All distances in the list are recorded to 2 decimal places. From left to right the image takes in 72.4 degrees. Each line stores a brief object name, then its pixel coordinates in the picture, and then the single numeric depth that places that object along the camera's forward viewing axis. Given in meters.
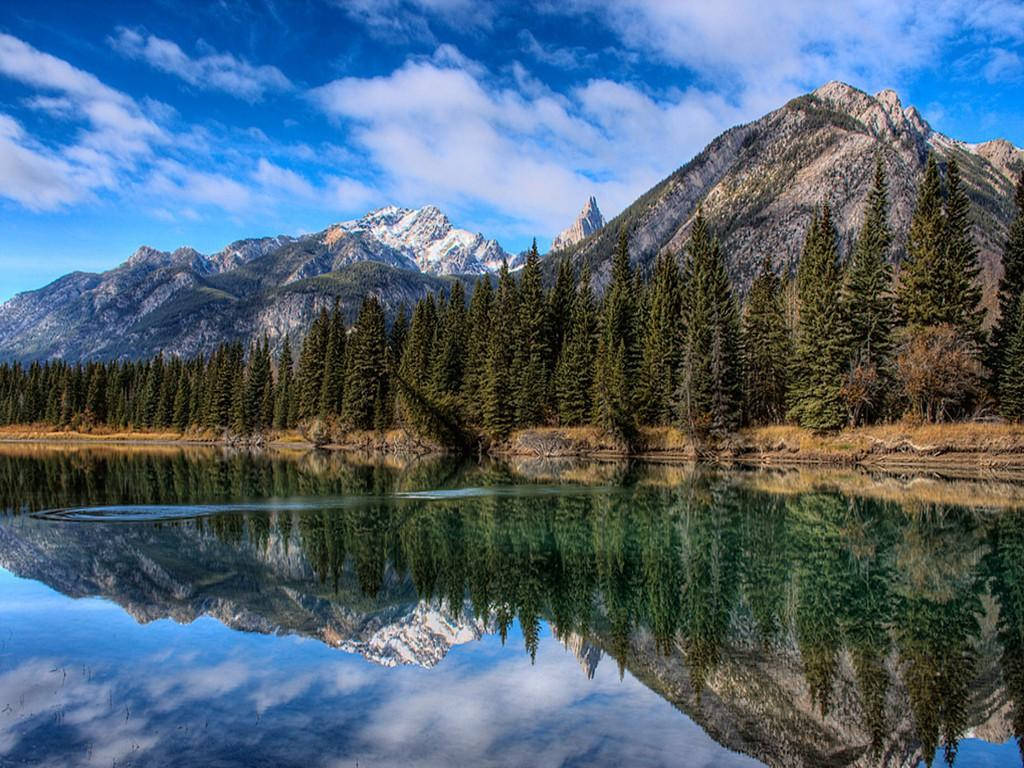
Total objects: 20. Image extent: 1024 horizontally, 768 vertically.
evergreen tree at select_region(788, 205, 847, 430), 63.41
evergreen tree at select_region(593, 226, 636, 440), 72.88
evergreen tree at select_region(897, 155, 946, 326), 62.06
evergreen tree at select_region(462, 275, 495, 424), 86.44
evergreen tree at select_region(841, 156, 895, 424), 62.41
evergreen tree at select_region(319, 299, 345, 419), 102.69
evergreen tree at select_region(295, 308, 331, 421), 107.50
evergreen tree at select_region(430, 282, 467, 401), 90.94
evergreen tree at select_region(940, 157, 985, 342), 60.66
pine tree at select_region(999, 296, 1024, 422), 55.97
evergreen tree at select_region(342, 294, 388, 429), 97.06
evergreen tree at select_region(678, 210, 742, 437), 68.69
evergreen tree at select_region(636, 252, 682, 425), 74.19
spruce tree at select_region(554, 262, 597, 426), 78.25
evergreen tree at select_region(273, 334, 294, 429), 114.12
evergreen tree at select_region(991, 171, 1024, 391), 59.66
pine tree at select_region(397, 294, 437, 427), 85.12
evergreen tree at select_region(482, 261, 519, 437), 81.94
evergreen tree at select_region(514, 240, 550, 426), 81.31
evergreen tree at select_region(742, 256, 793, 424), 73.69
